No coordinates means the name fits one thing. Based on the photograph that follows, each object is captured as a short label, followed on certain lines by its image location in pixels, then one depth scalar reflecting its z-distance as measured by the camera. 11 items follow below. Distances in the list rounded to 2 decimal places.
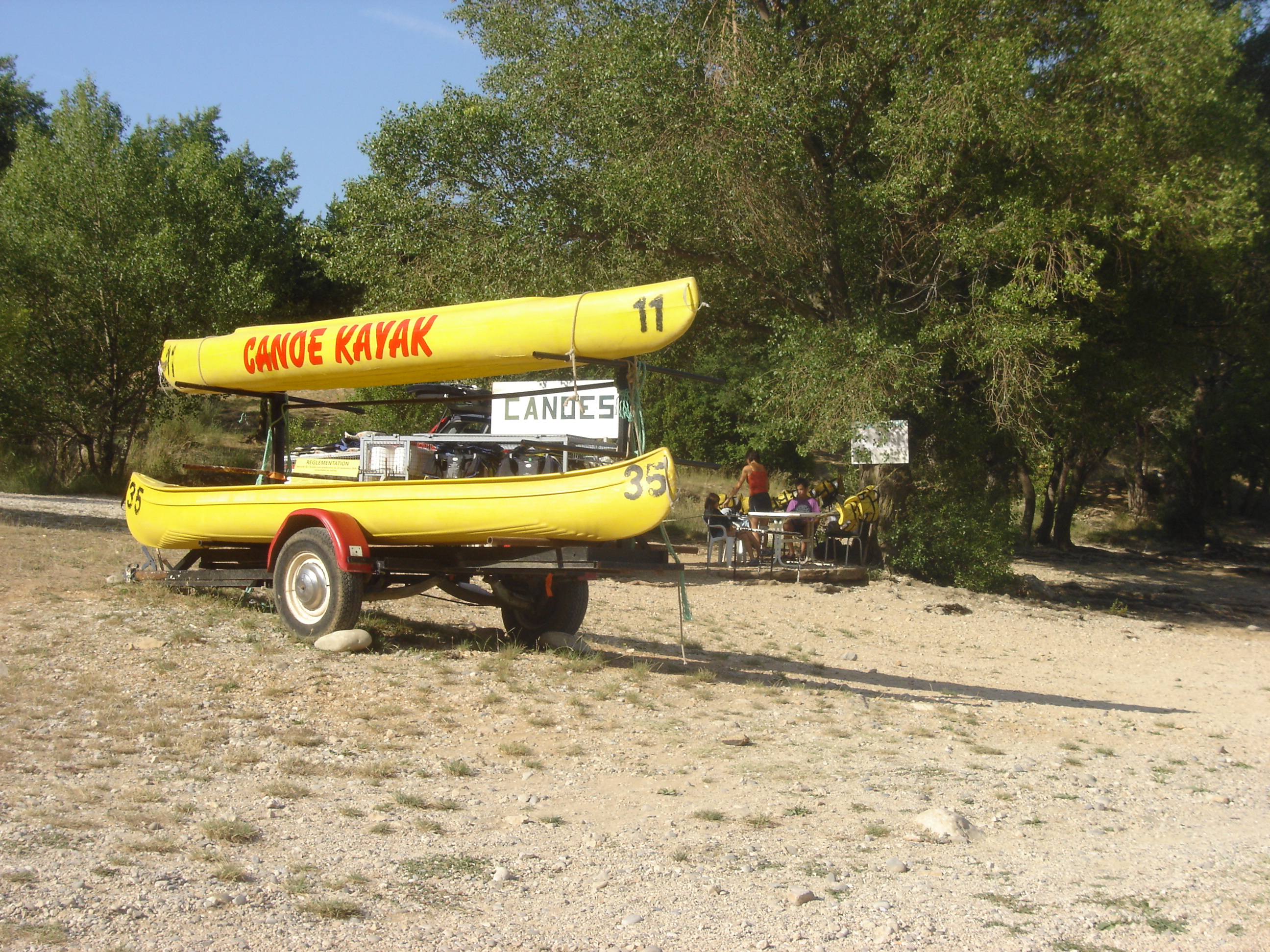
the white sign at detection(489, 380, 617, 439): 13.72
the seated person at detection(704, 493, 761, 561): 16.61
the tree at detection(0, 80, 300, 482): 23.45
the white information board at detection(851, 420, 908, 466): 15.61
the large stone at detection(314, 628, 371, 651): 8.16
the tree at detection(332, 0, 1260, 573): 14.36
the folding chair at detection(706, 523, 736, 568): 17.08
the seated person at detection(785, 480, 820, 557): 16.70
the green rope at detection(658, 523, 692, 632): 7.95
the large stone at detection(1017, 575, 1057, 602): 18.41
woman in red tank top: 17.22
